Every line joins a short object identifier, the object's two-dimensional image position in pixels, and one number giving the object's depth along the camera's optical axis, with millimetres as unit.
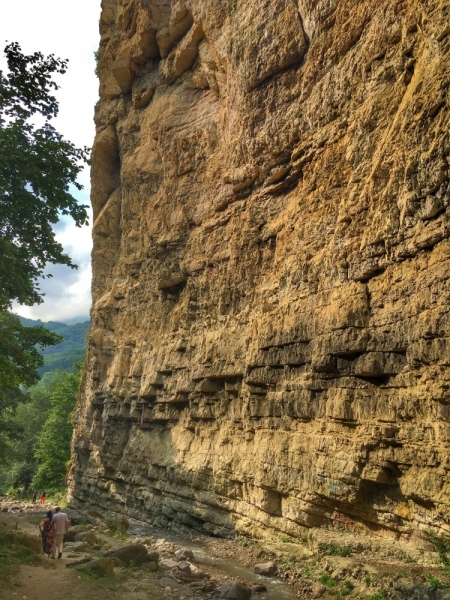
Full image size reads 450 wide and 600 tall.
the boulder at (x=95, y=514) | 21680
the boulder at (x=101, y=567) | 10430
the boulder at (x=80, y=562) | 10953
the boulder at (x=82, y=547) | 13742
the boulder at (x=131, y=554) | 12055
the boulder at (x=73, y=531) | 15414
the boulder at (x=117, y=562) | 11600
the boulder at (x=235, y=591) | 10164
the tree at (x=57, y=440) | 34375
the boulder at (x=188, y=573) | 11609
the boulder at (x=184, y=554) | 13570
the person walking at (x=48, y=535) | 12141
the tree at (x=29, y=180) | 12484
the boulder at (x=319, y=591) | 10194
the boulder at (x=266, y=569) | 12016
